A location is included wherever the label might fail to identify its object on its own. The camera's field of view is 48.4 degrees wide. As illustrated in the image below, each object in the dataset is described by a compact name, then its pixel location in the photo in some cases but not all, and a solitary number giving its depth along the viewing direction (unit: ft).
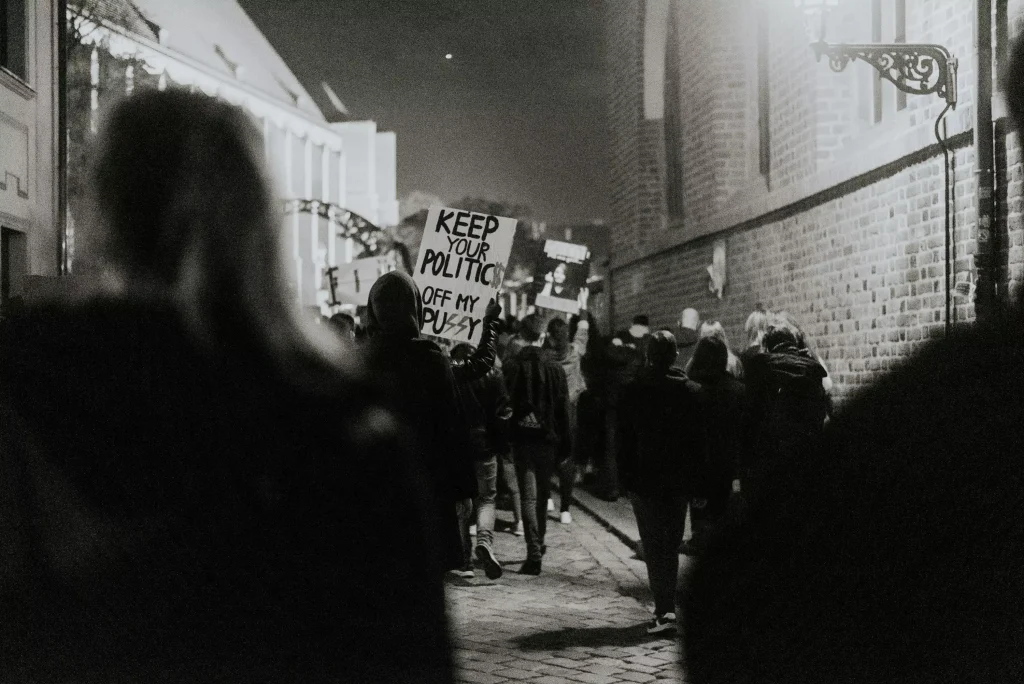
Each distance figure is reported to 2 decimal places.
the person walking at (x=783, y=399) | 26.61
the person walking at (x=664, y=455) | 21.72
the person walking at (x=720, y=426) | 21.98
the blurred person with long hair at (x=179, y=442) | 4.87
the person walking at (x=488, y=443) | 26.27
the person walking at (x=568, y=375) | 33.55
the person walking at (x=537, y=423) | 29.48
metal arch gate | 104.87
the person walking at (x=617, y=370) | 40.93
